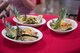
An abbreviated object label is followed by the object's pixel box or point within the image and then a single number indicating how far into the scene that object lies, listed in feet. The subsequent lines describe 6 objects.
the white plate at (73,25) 3.76
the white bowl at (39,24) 3.99
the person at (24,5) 5.20
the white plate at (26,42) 3.24
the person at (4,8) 5.67
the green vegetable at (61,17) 3.88
